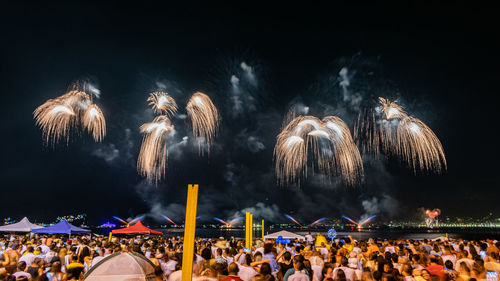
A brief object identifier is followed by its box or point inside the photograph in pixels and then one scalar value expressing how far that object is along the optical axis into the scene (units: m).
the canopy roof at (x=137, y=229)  23.83
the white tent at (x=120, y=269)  4.22
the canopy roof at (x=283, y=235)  23.13
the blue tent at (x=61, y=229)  22.96
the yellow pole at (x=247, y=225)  14.54
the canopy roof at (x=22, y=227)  25.86
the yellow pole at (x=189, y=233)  4.71
